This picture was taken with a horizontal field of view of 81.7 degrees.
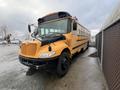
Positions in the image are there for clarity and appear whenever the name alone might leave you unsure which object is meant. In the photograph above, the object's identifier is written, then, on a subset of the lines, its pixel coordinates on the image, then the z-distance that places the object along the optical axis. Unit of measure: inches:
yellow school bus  89.5
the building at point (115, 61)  54.2
